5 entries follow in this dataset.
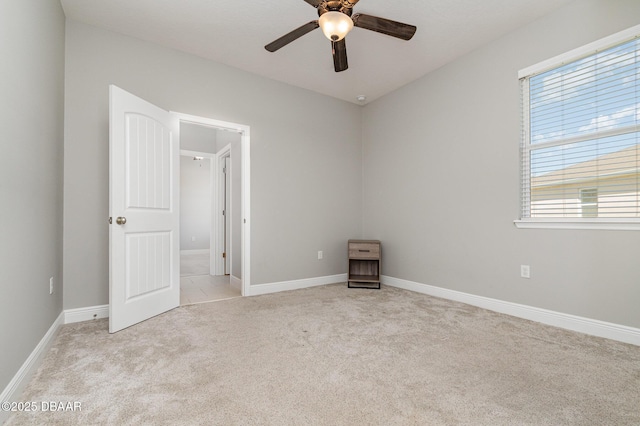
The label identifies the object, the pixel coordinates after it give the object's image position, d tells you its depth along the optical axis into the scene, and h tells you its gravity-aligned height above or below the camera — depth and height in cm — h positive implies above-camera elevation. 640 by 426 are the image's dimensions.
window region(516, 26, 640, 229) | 225 +64
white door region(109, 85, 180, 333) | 246 +2
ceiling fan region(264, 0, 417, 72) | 196 +135
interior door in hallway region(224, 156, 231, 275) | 518 -2
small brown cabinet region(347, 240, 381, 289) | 399 -60
